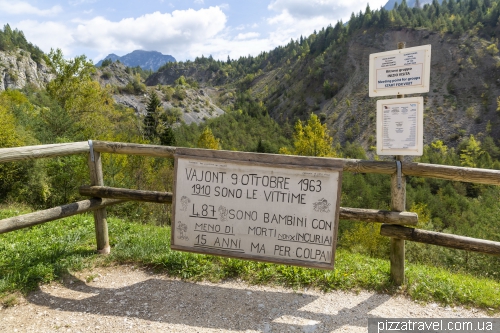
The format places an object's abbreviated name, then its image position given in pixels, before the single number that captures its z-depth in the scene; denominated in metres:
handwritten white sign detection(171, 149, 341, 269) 3.86
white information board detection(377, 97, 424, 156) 4.03
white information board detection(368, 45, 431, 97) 3.94
